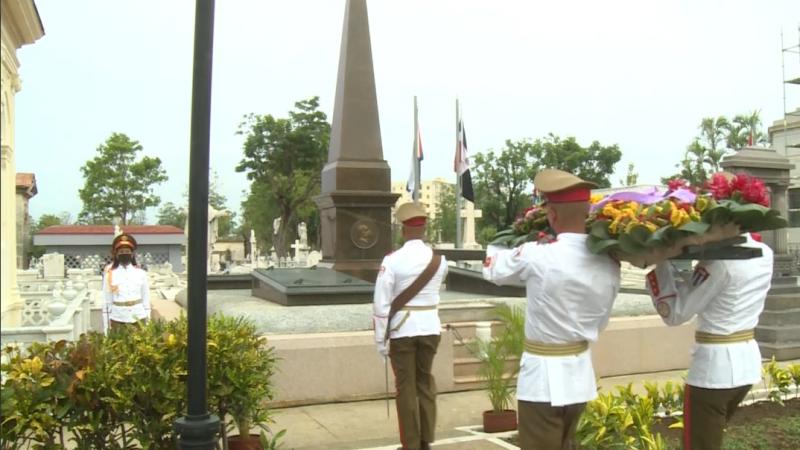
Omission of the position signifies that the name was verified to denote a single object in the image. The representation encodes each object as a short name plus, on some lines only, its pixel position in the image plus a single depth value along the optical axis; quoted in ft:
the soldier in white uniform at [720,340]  13.52
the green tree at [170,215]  257.75
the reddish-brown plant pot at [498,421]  21.02
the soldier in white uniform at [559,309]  11.68
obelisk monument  36.17
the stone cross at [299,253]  114.93
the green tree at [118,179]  171.05
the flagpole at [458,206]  82.38
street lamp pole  12.85
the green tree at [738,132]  175.89
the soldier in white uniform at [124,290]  27.63
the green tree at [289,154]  153.07
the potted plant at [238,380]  16.24
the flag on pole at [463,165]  72.69
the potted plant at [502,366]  21.03
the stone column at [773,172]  38.42
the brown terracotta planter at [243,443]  17.10
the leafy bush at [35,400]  13.94
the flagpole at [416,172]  74.38
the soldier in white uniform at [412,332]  18.22
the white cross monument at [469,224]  103.24
